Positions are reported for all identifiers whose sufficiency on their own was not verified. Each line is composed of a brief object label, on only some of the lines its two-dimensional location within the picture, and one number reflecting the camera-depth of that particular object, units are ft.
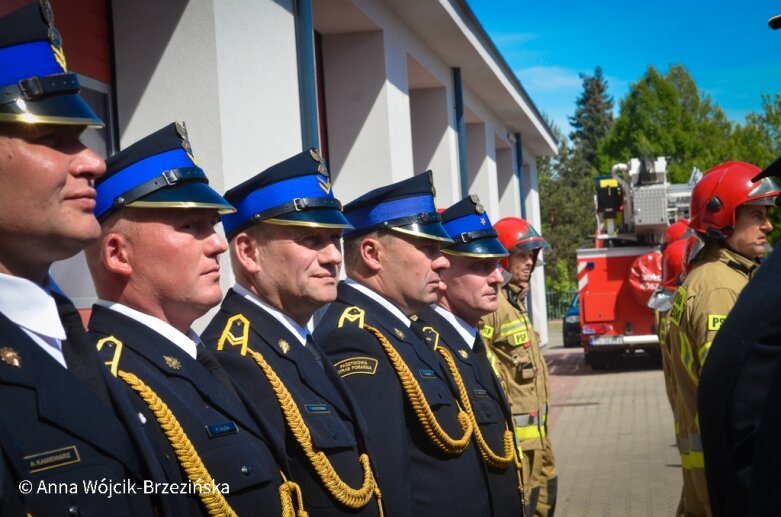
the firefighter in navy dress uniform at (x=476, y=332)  14.48
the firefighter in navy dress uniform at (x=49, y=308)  6.43
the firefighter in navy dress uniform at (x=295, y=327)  10.57
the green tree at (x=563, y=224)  176.24
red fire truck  60.03
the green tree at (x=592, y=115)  303.48
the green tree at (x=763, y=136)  126.77
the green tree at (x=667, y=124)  179.83
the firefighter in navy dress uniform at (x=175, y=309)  8.64
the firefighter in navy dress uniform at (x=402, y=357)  12.50
